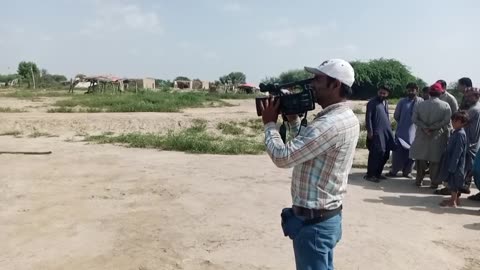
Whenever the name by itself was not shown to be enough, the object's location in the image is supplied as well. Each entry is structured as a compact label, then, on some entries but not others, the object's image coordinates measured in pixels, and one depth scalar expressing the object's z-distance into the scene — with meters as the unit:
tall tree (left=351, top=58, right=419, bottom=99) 44.06
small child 6.38
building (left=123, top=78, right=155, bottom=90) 48.53
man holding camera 2.29
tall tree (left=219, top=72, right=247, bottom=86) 82.28
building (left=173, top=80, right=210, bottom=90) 62.44
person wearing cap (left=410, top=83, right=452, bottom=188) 7.20
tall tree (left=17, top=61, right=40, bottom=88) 56.22
